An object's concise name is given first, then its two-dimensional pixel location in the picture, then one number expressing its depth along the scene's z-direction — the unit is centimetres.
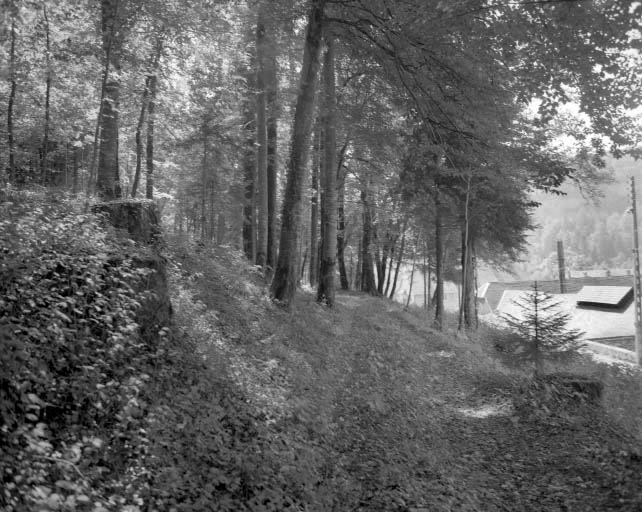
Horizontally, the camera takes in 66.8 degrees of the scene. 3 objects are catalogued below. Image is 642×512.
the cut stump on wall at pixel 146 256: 592
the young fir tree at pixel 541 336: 1021
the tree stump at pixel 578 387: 944
